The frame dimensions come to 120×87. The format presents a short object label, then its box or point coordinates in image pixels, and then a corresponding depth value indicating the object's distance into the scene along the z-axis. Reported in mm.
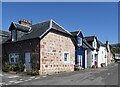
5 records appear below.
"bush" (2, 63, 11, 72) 10755
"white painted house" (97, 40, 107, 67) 20871
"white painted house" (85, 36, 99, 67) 17710
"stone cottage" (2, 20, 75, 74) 10363
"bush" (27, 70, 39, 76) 9476
